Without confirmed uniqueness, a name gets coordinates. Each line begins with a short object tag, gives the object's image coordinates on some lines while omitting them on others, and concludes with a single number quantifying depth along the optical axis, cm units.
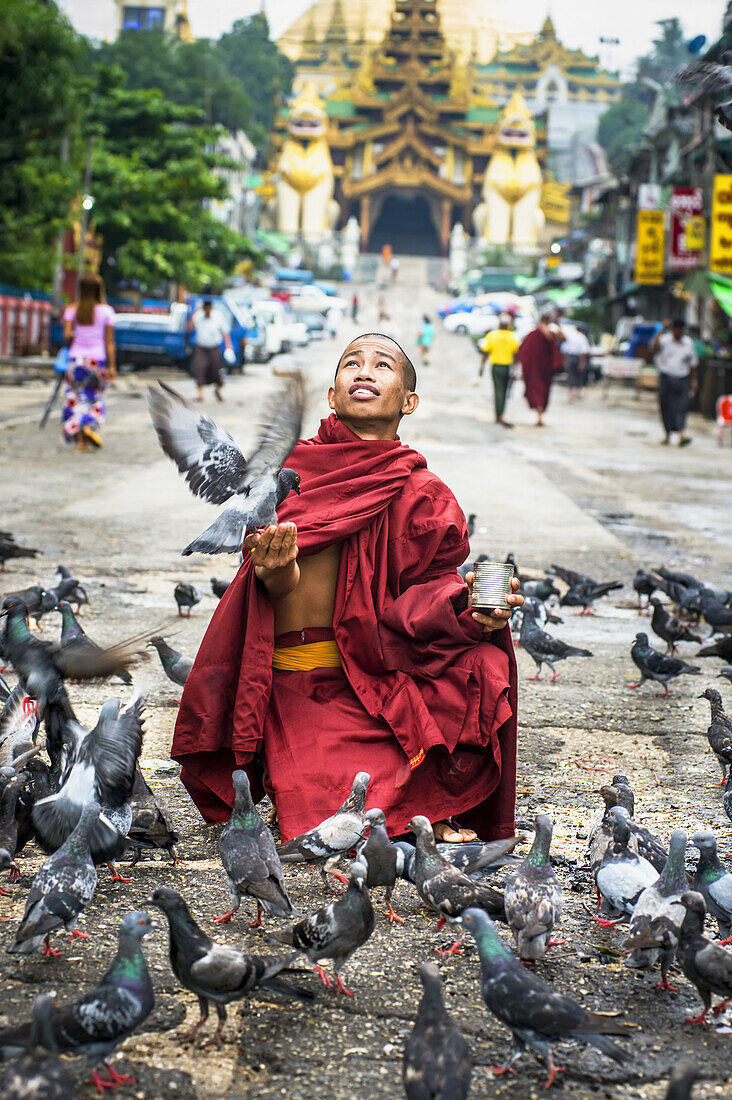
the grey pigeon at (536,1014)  277
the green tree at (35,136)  2297
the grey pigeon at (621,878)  359
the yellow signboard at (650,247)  3184
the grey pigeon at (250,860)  344
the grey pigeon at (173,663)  570
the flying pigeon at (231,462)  404
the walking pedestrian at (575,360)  2859
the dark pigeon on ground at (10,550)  795
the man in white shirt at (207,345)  2034
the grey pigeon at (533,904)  331
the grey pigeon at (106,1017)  265
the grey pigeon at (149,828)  389
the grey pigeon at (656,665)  623
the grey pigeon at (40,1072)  244
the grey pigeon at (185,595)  711
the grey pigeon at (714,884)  352
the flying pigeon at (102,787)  366
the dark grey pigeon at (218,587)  744
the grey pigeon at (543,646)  641
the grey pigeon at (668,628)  705
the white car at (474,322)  4541
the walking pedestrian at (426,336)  3294
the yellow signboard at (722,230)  2003
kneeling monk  405
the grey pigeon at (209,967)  291
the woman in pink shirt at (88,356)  1332
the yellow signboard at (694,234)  2925
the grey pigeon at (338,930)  314
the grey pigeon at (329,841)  373
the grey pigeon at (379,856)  358
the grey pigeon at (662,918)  328
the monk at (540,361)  1992
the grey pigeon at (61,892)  319
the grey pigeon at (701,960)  303
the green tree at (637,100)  7900
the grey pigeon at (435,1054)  255
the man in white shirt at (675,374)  1806
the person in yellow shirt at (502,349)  1931
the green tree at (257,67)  8800
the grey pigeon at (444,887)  346
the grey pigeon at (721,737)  479
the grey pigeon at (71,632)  506
